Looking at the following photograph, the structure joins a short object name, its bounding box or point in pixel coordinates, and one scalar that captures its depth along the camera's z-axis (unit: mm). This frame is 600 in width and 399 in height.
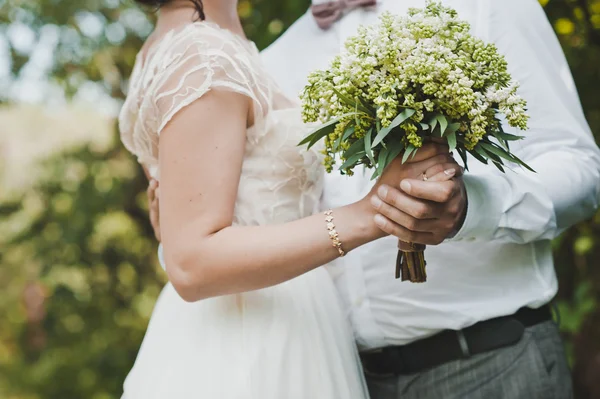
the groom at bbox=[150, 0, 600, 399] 2047
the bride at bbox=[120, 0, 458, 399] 1787
